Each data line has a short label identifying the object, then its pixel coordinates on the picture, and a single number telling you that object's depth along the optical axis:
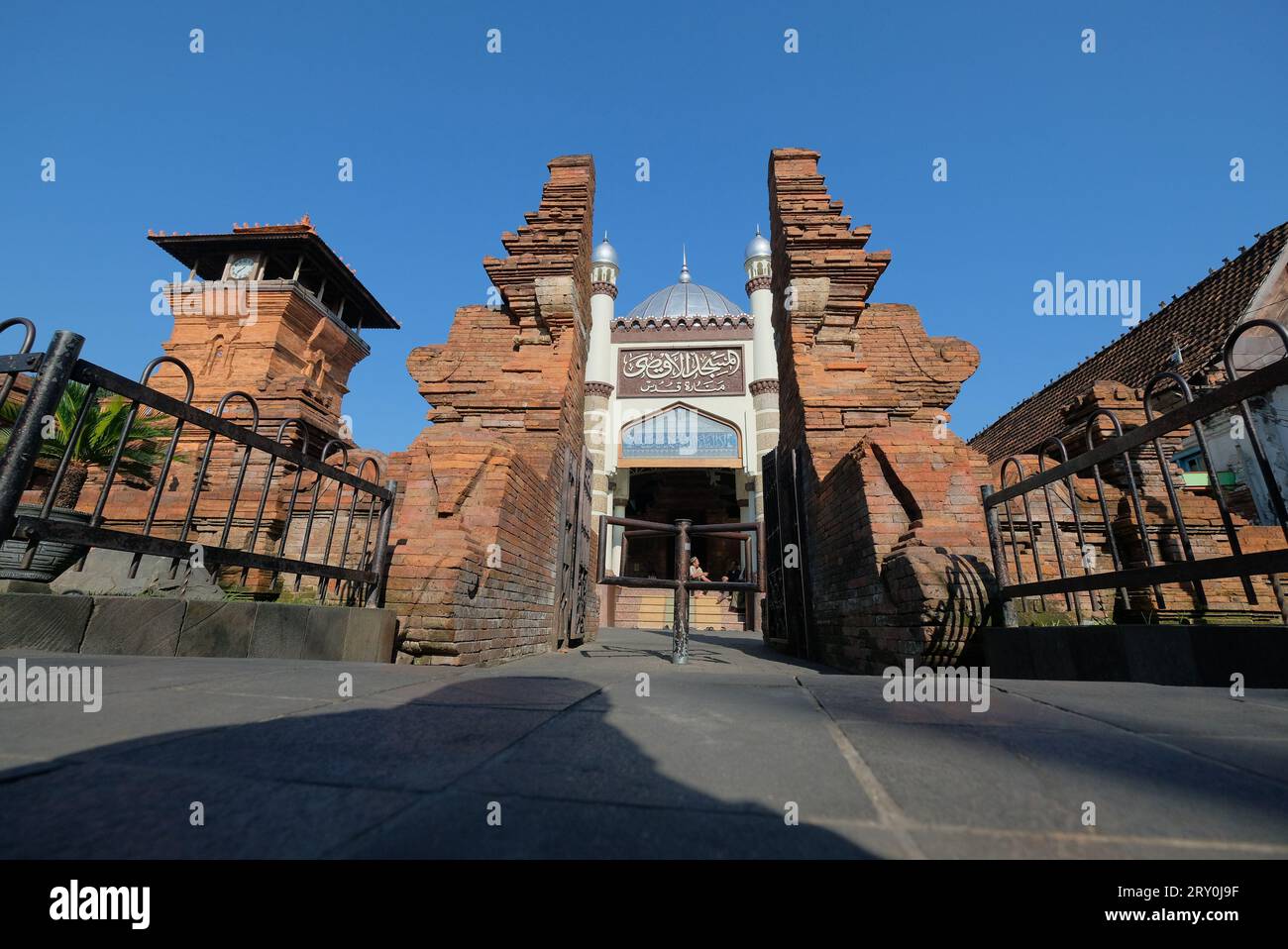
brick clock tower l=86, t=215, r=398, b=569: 14.02
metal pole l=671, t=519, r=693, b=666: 4.45
